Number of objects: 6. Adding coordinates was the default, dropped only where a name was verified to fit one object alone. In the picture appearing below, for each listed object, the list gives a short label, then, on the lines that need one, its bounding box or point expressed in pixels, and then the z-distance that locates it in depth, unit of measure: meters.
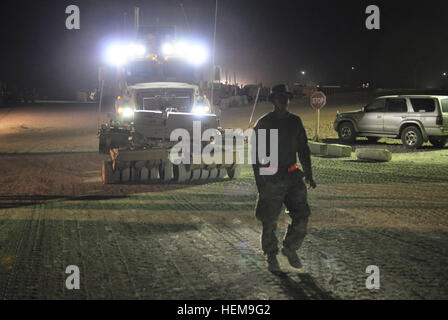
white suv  20.00
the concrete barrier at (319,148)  18.81
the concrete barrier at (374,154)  16.75
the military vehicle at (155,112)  12.93
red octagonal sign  21.56
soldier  6.03
